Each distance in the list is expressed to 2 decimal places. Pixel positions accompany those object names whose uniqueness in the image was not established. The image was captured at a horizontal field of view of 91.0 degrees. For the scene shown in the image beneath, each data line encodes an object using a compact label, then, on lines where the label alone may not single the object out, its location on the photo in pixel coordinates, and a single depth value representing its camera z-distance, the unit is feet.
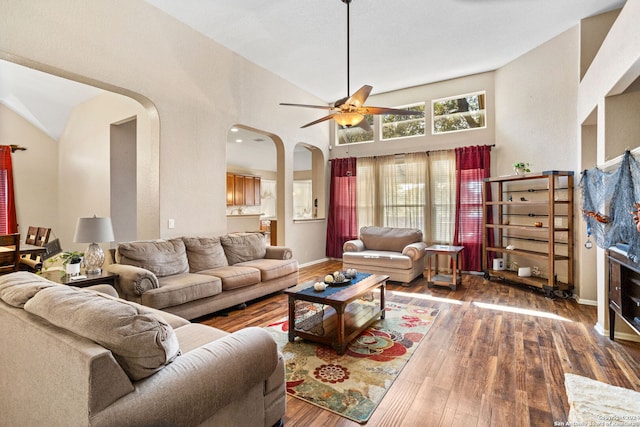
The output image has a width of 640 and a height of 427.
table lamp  9.76
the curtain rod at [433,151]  18.61
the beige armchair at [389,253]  16.58
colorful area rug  6.79
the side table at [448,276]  15.61
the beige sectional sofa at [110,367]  3.56
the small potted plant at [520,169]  15.67
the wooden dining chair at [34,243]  13.84
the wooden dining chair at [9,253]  11.93
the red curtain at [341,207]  23.02
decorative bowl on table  10.50
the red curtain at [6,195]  19.97
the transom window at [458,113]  19.34
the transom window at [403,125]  21.03
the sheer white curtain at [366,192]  22.25
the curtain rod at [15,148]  20.26
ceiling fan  11.09
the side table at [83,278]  9.15
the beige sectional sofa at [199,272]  10.04
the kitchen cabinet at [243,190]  29.32
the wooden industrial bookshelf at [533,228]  14.46
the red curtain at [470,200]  18.69
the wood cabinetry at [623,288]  8.25
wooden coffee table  8.84
